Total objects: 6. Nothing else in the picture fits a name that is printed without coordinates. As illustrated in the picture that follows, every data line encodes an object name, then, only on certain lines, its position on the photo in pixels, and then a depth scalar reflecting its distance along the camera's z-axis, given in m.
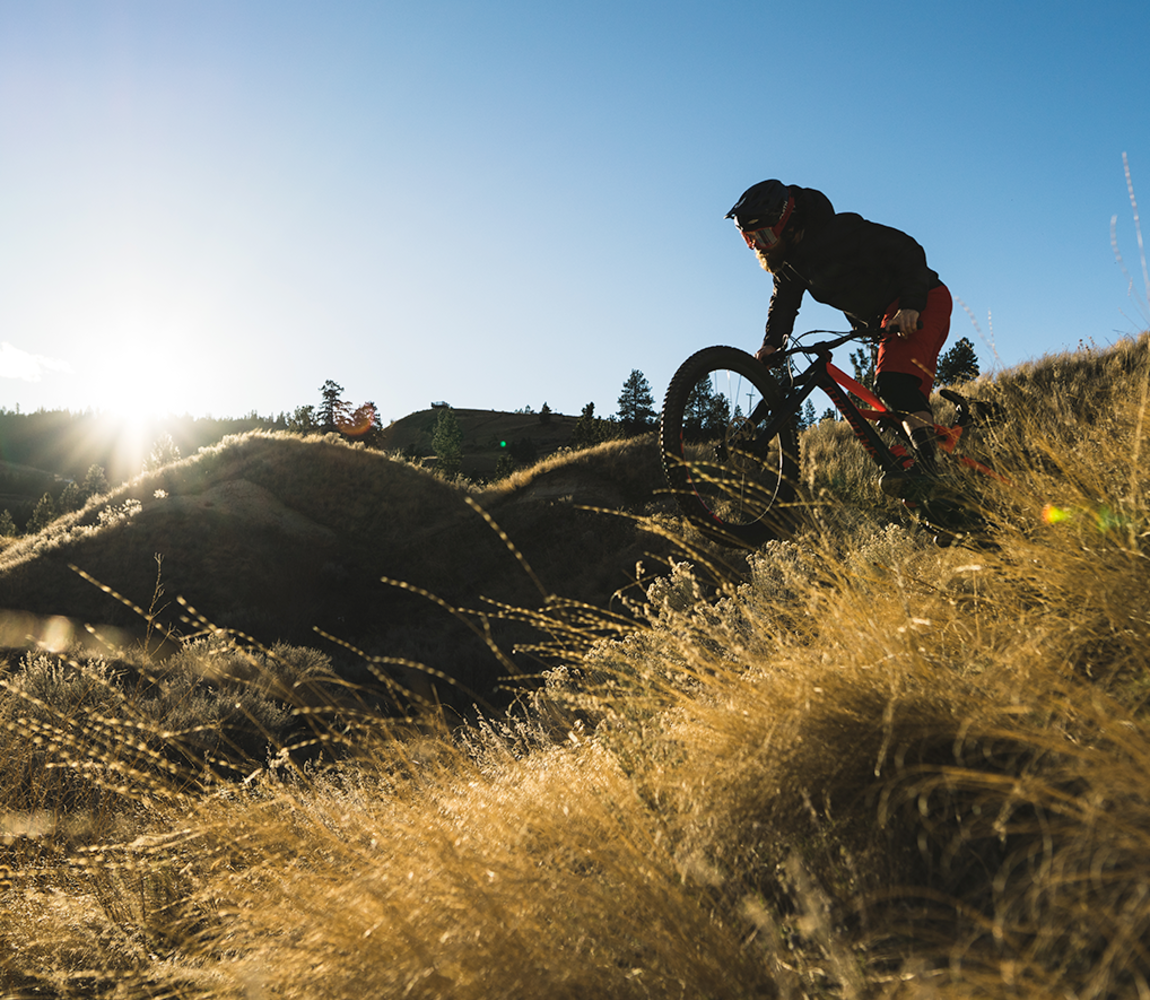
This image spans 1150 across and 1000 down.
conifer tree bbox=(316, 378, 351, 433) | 78.75
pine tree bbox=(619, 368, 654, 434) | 77.56
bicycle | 4.29
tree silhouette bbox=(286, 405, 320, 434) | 71.77
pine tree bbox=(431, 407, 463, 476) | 59.16
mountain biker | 4.36
